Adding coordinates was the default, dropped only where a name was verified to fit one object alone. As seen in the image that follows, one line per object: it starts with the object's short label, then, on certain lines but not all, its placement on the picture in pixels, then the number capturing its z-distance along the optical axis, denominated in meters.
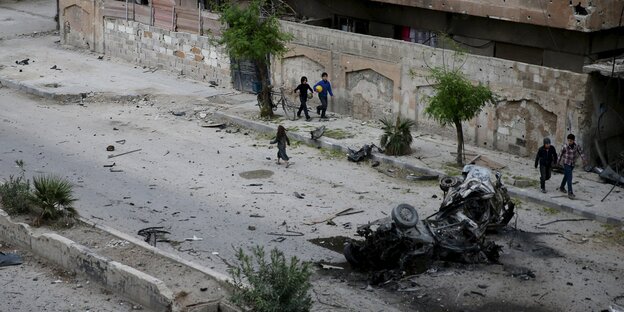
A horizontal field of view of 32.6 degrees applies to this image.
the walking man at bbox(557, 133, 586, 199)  22.61
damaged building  25.17
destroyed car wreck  18.61
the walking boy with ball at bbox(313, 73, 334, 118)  29.17
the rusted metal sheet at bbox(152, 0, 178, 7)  34.90
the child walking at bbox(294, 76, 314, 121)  28.98
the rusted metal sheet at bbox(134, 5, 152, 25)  35.88
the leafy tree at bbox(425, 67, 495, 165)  24.20
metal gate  32.56
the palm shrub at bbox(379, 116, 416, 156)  26.00
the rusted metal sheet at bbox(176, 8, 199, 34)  34.06
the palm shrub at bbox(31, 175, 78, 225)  20.23
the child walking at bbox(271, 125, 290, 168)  25.00
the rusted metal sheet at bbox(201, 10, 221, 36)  33.31
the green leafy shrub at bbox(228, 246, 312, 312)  15.26
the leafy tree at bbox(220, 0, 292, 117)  28.52
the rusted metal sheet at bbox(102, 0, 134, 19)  36.44
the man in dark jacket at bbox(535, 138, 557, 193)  22.89
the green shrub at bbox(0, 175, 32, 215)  20.58
